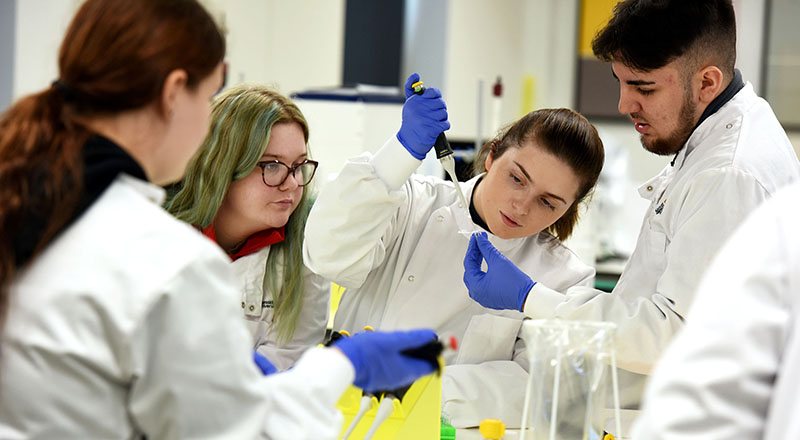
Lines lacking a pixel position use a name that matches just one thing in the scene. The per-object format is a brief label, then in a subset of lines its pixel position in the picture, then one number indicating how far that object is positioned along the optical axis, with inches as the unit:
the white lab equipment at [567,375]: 117.0
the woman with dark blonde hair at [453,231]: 131.5
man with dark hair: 125.0
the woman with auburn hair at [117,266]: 102.9
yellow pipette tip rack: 121.4
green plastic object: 125.0
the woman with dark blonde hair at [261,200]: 134.7
